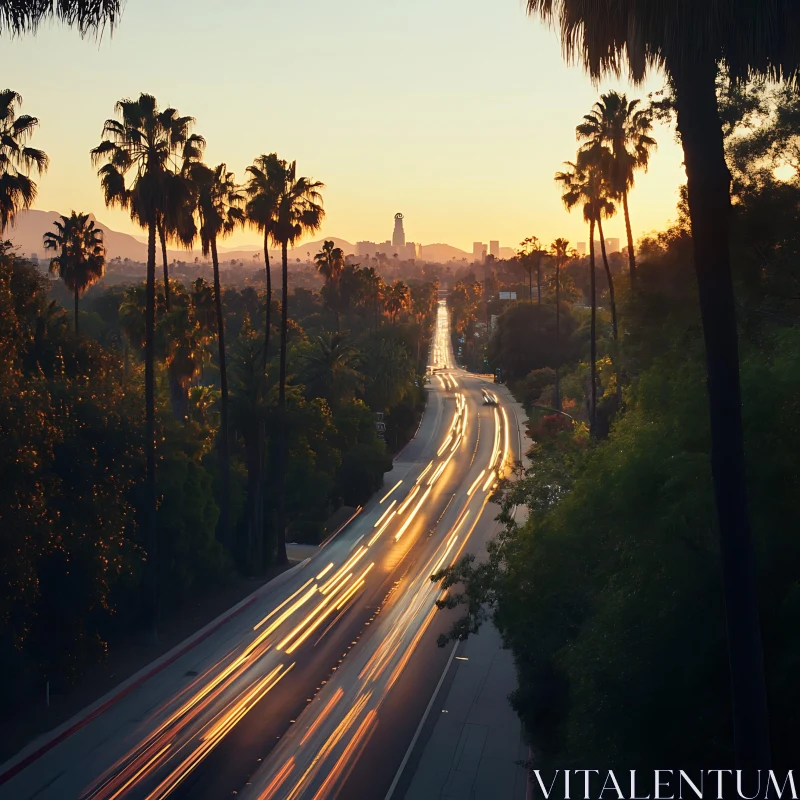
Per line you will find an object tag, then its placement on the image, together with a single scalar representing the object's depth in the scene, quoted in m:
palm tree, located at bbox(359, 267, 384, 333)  105.44
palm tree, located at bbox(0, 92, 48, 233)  25.20
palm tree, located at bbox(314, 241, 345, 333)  66.81
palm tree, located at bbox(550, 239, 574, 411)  91.00
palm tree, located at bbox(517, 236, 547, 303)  111.69
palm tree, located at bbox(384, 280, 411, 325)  115.38
